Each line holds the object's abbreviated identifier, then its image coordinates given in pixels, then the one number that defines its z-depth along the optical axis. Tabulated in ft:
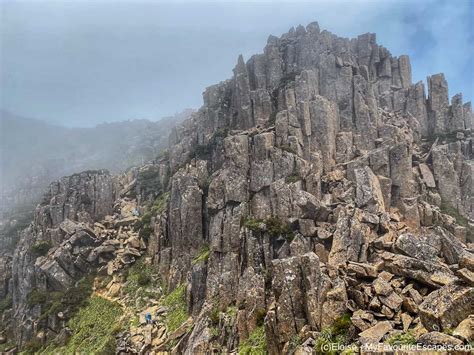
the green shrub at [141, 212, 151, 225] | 200.13
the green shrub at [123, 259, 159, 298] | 163.22
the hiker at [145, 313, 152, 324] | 136.80
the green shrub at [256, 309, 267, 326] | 101.82
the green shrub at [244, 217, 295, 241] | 130.11
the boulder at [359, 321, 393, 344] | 61.87
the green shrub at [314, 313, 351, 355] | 68.95
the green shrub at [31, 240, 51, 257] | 190.49
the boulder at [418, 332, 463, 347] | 52.08
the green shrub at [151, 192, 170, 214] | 202.02
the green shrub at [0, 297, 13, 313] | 201.98
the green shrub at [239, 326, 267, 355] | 91.66
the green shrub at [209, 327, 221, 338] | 107.34
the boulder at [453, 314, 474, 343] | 53.31
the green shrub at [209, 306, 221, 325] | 112.94
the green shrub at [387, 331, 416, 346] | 58.44
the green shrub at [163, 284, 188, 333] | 132.46
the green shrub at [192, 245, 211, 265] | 145.08
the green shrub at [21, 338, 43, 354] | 152.36
